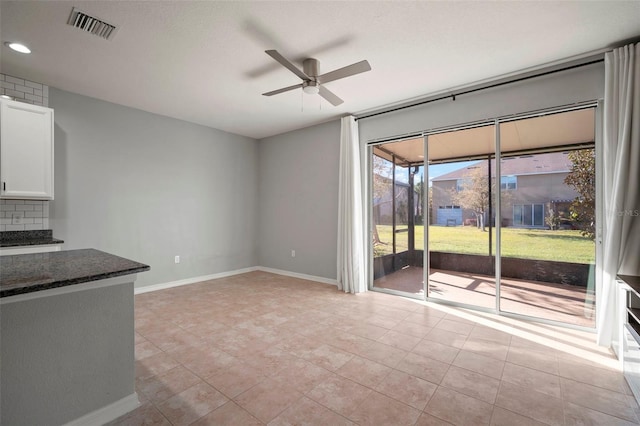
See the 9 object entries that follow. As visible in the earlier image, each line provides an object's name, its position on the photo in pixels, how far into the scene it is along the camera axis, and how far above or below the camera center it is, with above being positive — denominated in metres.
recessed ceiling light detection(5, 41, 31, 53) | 2.60 +1.61
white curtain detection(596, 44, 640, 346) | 2.48 +0.34
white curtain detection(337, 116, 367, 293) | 4.43 -0.03
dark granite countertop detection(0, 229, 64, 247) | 2.95 -0.29
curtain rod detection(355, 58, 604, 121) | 2.91 +1.57
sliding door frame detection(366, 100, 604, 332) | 2.86 +0.15
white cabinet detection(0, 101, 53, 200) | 2.96 +0.71
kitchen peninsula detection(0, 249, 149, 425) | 1.38 -0.71
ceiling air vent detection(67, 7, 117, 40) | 2.22 +1.60
